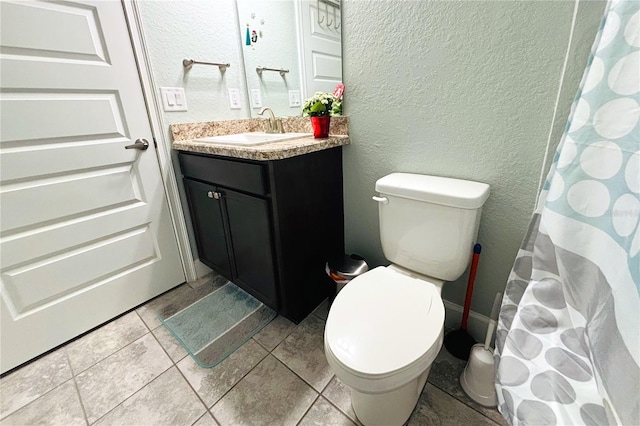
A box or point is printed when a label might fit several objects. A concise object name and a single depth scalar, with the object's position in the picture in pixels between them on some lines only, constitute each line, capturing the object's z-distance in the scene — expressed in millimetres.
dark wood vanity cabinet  1156
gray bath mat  1297
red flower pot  1303
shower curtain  598
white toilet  743
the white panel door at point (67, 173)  1088
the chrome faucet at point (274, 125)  1643
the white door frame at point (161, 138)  1297
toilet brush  987
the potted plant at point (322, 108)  1294
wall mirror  1374
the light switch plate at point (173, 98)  1452
